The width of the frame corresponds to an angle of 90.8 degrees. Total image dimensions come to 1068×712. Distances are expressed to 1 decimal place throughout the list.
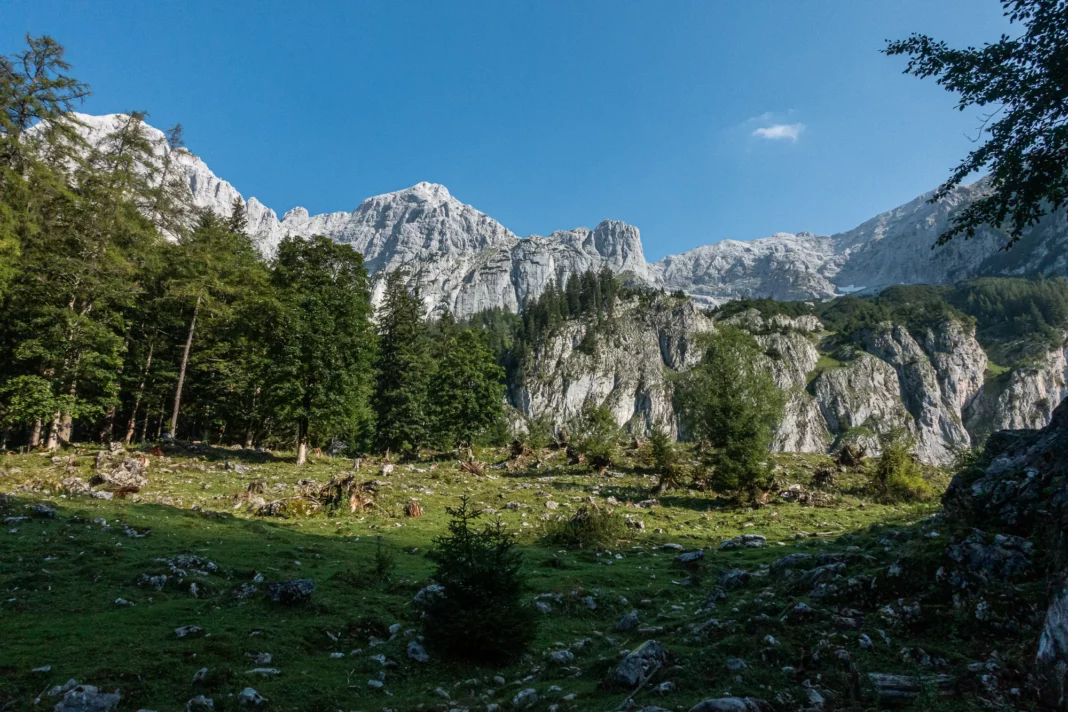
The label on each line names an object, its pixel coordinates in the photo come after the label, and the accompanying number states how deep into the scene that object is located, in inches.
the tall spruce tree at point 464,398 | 1524.4
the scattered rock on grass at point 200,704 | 231.9
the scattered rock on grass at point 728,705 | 218.1
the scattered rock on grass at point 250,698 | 240.1
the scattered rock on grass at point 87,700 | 220.8
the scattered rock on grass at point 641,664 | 270.2
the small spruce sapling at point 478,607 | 320.2
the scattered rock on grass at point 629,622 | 372.8
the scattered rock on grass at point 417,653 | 318.1
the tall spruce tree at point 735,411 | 1009.5
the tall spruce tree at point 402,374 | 1696.6
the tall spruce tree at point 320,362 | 1111.0
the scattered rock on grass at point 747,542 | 663.1
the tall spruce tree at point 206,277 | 1200.8
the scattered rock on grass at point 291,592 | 376.8
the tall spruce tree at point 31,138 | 928.3
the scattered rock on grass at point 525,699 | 263.1
